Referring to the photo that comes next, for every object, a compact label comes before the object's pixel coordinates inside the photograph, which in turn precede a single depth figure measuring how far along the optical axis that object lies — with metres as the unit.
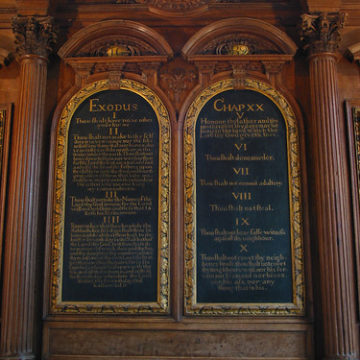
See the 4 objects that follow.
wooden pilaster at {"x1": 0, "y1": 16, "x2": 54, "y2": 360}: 6.53
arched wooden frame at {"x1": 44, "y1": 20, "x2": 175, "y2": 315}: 7.14
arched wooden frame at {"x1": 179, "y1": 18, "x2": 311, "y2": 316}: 7.27
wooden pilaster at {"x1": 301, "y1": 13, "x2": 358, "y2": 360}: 6.40
